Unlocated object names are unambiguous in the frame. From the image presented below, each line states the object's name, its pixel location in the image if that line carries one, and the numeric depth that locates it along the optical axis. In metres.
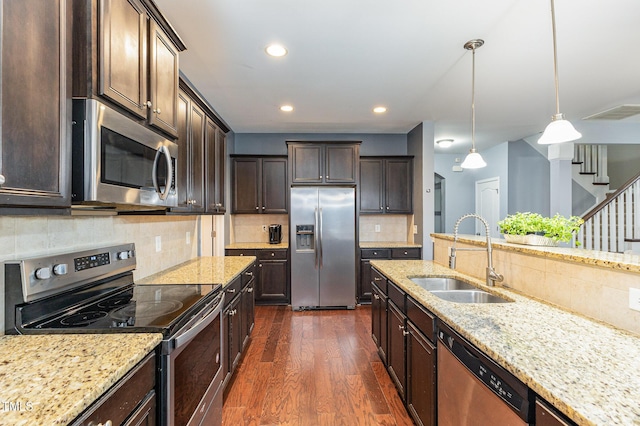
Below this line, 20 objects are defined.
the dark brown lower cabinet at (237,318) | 2.24
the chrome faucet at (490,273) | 1.99
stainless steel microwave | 1.14
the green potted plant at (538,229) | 1.90
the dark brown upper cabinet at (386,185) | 4.84
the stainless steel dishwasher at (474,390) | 0.96
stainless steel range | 1.21
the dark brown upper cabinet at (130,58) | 1.16
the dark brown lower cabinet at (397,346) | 2.08
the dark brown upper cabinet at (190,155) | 2.32
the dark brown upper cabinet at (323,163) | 4.40
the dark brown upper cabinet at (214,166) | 2.91
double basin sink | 1.99
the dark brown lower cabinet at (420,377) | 1.60
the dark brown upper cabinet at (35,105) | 0.90
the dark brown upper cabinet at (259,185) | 4.76
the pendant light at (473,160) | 2.62
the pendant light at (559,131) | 1.75
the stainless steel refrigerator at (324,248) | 4.34
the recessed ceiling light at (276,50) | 2.42
